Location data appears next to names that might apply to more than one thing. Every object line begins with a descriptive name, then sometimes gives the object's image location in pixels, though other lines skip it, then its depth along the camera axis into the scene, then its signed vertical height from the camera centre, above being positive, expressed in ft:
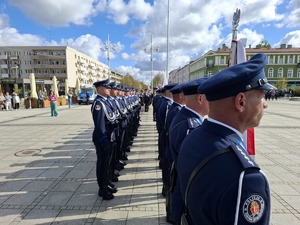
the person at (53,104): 55.72 -2.05
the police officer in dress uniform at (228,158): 3.52 -1.10
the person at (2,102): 76.02 -2.18
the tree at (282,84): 212.58 +9.84
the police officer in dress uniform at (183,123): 7.02 -0.96
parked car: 107.55 +0.24
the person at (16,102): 76.89 -2.06
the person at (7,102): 74.74 -2.01
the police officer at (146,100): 67.38 -1.62
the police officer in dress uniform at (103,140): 13.80 -2.74
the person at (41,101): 80.55 -1.87
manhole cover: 23.48 -6.00
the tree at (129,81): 304.05 +20.48
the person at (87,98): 105.81 -1.18
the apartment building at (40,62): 246.68 +37.60
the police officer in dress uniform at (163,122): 13.28 -2.22
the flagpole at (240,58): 8.77 +1.52
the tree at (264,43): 271.28 +69.74
